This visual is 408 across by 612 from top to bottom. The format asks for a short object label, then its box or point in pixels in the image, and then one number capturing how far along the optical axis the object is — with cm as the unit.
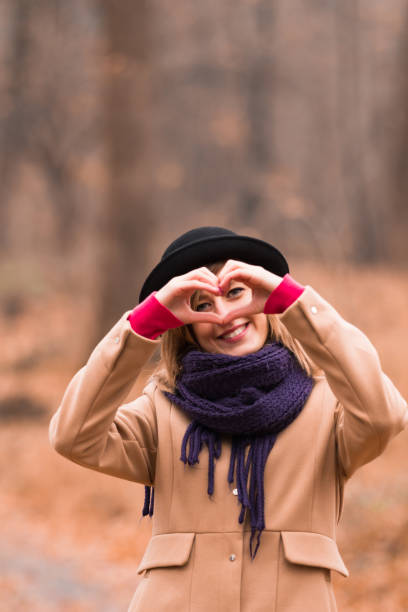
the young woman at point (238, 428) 464
